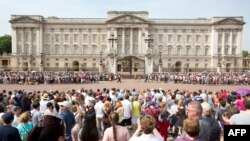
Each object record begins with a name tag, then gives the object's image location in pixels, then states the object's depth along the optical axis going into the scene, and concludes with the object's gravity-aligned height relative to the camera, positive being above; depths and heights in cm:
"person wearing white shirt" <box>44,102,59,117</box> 1017 -132
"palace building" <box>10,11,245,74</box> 8738 +733
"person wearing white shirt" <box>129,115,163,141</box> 593 -119
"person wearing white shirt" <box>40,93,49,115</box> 1252 -155
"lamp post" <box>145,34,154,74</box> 7400 +80
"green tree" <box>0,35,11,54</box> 11794 +849
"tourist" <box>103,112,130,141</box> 689 -142
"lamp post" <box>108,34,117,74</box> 7175 +80
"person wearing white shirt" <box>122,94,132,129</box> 1357 -188
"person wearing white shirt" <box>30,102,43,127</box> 1050 -160
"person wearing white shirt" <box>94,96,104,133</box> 1276 -181
